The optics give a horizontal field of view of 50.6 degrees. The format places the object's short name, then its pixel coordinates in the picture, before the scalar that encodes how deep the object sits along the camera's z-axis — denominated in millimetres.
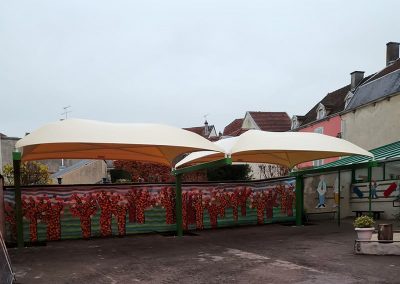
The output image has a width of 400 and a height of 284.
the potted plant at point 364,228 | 8930
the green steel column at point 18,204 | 10633
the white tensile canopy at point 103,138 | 9250
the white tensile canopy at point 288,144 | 11305
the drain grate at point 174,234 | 12672
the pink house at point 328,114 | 31750
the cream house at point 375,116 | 17344
